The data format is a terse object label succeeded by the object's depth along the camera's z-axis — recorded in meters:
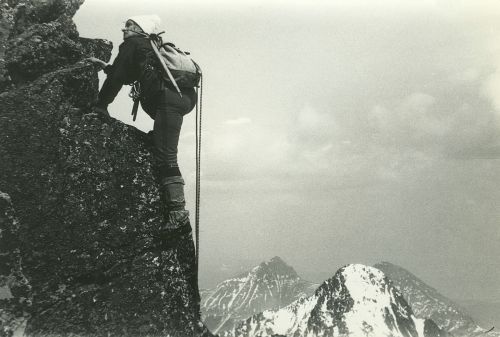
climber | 6.60
